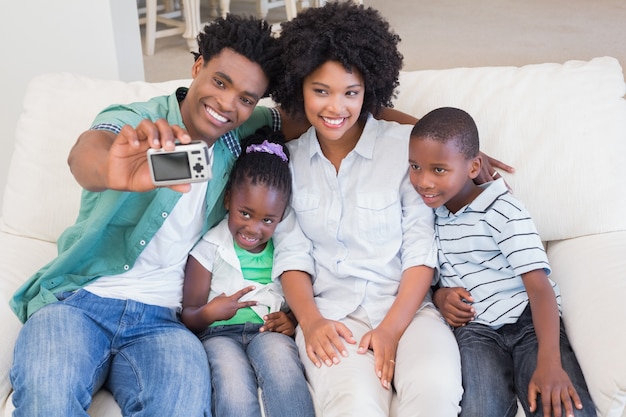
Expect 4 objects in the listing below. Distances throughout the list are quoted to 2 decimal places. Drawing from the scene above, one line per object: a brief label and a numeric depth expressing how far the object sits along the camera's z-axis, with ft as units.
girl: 5.12
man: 4.42
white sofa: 5.65
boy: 4.85
